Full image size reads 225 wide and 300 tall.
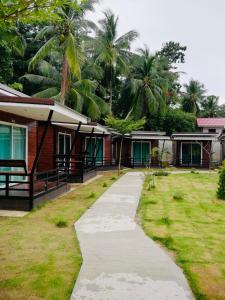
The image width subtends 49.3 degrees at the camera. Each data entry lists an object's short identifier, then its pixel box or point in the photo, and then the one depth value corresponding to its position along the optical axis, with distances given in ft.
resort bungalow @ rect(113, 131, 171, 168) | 64.90
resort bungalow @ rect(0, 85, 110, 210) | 20.18
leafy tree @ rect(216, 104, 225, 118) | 124.46
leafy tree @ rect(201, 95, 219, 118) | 118.14
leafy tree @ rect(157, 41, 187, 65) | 112.97
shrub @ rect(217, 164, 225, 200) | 26.97
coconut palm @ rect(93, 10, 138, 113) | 72.17
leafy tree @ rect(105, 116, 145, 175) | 50.21
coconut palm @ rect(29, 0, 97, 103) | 43.98
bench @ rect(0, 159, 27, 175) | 20.16
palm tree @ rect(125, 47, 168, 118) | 76.67
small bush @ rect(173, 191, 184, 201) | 25.84
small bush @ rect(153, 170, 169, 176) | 47.53
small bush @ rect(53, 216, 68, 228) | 16.60
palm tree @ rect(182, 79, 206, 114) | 105.96
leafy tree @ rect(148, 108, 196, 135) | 85.37
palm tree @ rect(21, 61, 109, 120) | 63.90
